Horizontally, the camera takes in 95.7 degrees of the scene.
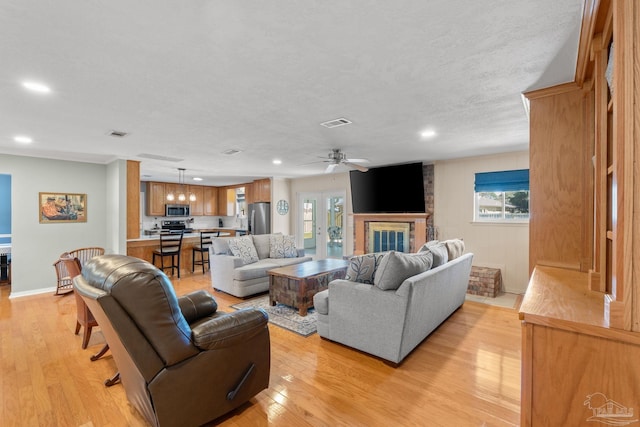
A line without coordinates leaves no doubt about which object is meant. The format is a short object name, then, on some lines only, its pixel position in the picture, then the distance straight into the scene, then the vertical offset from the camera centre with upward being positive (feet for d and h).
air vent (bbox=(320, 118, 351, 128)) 10.40 +3.26
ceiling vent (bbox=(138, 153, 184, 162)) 16.12 +3.11
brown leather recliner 4.88 -2.59
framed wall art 16.49 +0.23
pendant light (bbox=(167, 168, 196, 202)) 26.66 +1.92
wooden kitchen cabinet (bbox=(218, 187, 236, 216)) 32.96 +1.13
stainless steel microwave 29.17 +0.09
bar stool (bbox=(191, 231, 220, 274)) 20.83 -2.85
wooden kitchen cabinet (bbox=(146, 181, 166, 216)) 28.12 +1.26
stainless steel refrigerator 26.45 -0.67
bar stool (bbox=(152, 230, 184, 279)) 18.93 -2.51
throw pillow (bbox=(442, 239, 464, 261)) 12.11 -1.63
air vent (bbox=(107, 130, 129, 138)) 11.48 +3.16
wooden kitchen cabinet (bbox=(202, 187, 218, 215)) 32.48 +1.24
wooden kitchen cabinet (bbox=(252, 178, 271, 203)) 26.96 +1.97
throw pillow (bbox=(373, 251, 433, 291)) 8.61 -1.81
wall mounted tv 18.92 +1.49
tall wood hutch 3.16 -1.36
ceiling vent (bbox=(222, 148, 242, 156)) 15.11 +3.17
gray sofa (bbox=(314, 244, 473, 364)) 8.32 -3.19
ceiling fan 14.74 +2.68
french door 24.85 -1.16
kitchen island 18.03 -2.47
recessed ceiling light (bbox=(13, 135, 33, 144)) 12.33 +3.16
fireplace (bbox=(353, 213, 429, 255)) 19.30 -1.50
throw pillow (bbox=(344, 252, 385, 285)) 9.41 -1.87
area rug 11.13 -4.51
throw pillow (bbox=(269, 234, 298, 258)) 18.52 -2.33
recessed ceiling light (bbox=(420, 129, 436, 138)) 11.91 +3.28
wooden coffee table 12.49 -3.24
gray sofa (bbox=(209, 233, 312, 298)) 15.02 -3.04
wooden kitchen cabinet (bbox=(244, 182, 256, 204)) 28.78 +1.80
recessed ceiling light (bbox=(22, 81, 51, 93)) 7.22 +3.19
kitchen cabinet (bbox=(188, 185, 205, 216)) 31.16 +1.08
